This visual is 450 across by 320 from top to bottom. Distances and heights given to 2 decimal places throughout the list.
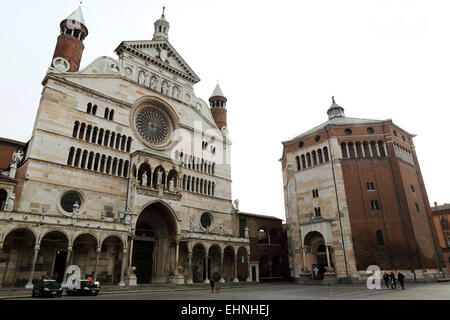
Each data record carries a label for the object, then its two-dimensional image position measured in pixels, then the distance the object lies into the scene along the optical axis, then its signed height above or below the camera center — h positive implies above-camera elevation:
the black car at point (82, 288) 17.70 -1.31
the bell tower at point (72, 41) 30.78 +22.93
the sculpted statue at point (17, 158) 23.67 +8.41
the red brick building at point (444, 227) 49.84 +5.69
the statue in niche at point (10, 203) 20.27 +4.23
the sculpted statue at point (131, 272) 23.84 -0.54
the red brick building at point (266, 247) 38.16 +2.14
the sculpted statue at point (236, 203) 37.09 +7.25
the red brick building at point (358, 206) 30.45 +6.05
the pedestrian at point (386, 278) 23.23 -1.22
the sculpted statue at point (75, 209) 22.44 +4.14
